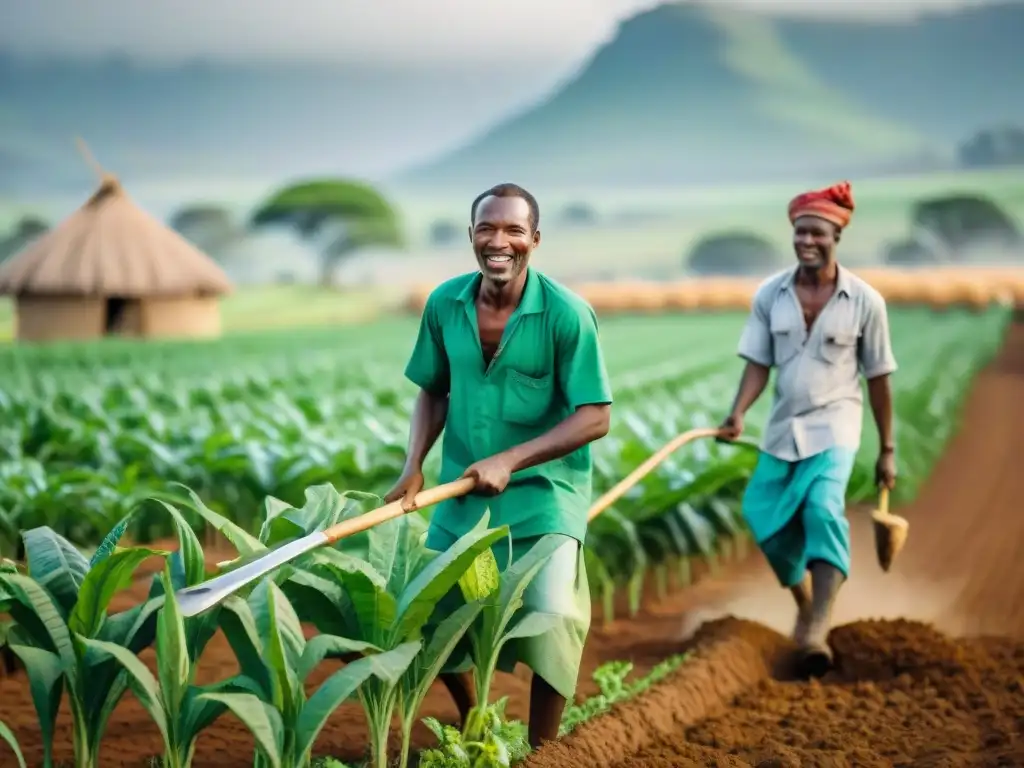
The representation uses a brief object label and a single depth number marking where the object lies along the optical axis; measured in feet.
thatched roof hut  98.58
